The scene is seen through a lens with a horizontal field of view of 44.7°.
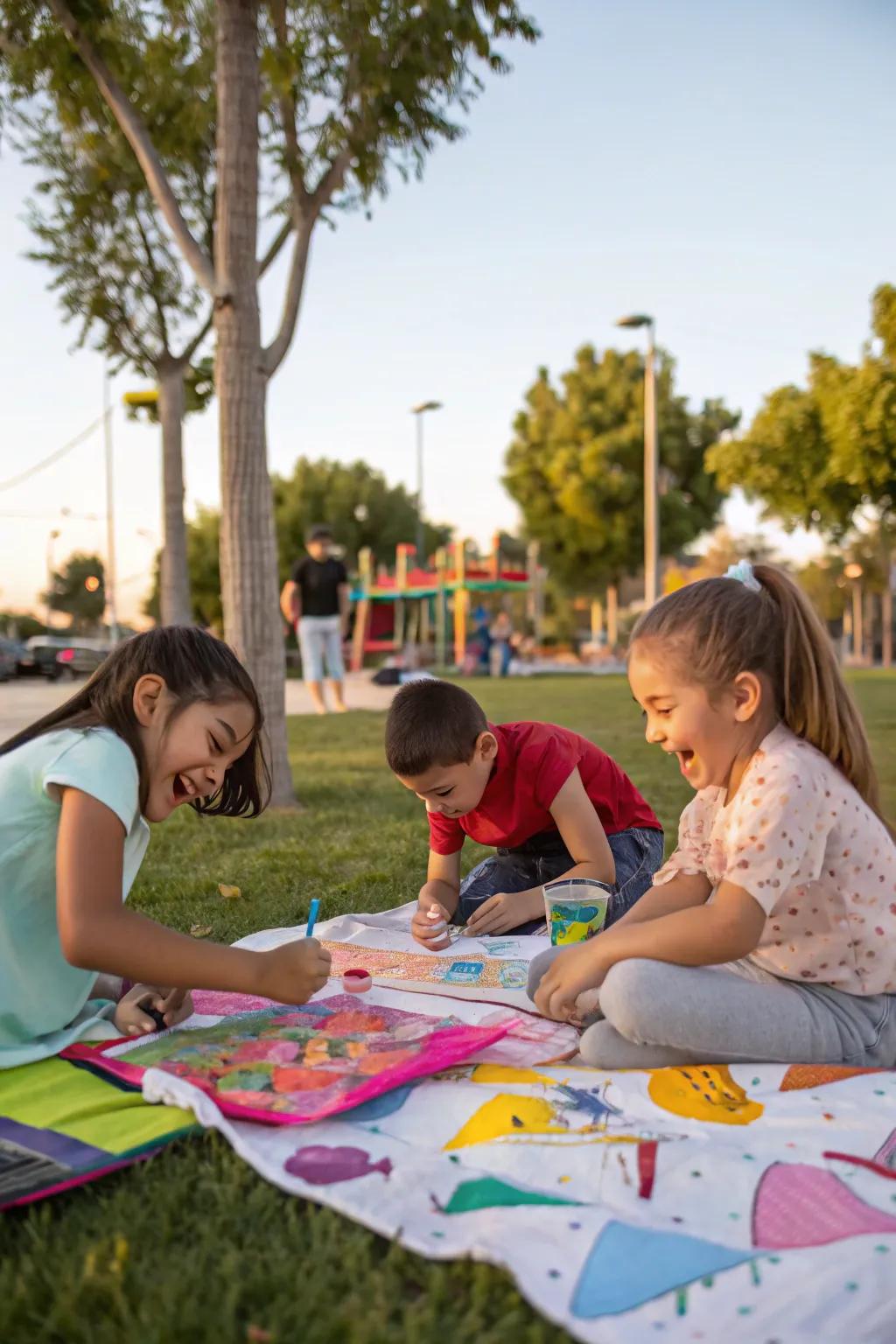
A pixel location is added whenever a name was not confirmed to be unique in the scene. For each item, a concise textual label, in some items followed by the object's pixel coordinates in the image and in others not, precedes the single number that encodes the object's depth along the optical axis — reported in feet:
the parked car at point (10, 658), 93.08
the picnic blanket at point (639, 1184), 4.61
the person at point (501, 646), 77.56
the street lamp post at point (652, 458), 61.62
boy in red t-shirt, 9.95
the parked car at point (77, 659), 99.25
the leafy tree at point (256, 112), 18.49
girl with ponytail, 6.86
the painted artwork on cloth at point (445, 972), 9.36
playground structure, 87.04
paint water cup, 9.05
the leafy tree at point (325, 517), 124.57
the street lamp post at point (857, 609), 147.33
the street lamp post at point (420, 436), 95.55
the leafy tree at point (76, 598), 227.20
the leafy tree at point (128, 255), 31.19
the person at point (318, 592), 36.86
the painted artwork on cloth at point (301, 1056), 6.43
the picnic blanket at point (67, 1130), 5.58
